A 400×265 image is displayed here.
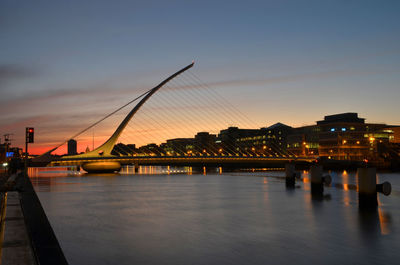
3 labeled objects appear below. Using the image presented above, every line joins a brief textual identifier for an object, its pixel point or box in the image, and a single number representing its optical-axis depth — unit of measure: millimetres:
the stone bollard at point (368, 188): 22359
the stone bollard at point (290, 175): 43656
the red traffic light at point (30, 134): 25391
